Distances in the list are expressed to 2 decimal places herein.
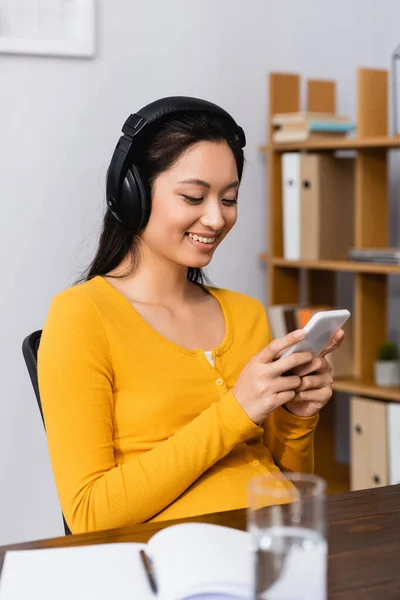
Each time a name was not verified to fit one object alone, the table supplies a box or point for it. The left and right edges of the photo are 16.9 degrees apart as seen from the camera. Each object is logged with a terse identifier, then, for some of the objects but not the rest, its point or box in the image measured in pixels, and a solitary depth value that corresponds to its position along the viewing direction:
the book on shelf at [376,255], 3.31
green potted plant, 3.42
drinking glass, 1.29
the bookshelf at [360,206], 3.40
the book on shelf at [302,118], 3.49
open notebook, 1.56
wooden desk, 1.69
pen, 1.65
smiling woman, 2.10
